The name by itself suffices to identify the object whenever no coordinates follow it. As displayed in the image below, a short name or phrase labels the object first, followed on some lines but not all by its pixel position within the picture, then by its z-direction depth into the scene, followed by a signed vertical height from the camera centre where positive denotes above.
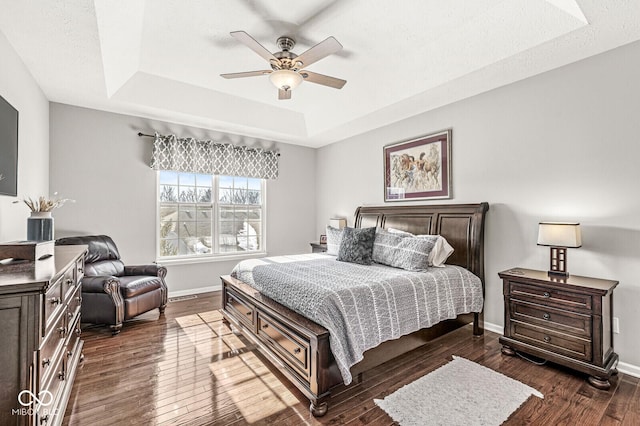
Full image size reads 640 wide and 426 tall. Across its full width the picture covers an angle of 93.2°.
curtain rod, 4.41 +1.17
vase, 2.26 -0.09
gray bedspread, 2.16 -0.69
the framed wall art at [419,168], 3.89 +0.64
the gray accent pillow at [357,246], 3.51 -0.37
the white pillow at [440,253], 3.24 -0.42
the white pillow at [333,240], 4.21 -0.36
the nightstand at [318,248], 5.11 -0.57
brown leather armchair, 3.22 -0.80
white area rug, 1.95 -1.30
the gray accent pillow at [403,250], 3.10 -0.38
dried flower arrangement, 2.31 +0.07
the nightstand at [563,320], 2.32 -0.89
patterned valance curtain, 4.53 +0.93
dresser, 1.28 -0.57
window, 4.75 -0.01
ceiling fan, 2.38 +1.33
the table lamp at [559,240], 2.56 -0.22
